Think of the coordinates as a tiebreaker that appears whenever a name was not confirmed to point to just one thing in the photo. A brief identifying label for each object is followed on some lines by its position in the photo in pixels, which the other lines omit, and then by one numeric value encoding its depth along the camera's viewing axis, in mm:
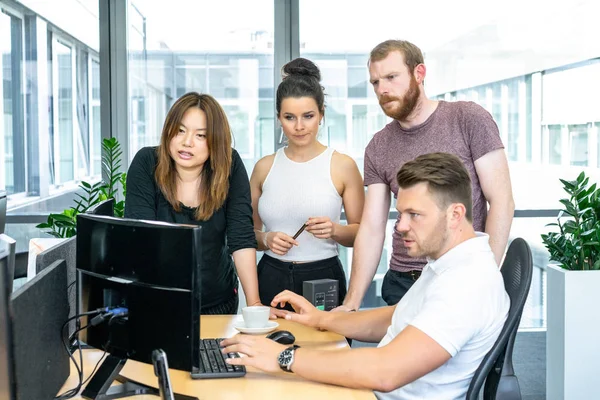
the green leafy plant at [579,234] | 3611
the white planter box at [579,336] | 3482
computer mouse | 2170
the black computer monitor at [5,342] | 1365
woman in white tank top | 2922
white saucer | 2295
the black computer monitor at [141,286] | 1692
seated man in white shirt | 1805
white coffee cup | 2316
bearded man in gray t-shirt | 2654
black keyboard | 1946
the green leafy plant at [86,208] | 3814
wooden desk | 1808
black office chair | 1847
